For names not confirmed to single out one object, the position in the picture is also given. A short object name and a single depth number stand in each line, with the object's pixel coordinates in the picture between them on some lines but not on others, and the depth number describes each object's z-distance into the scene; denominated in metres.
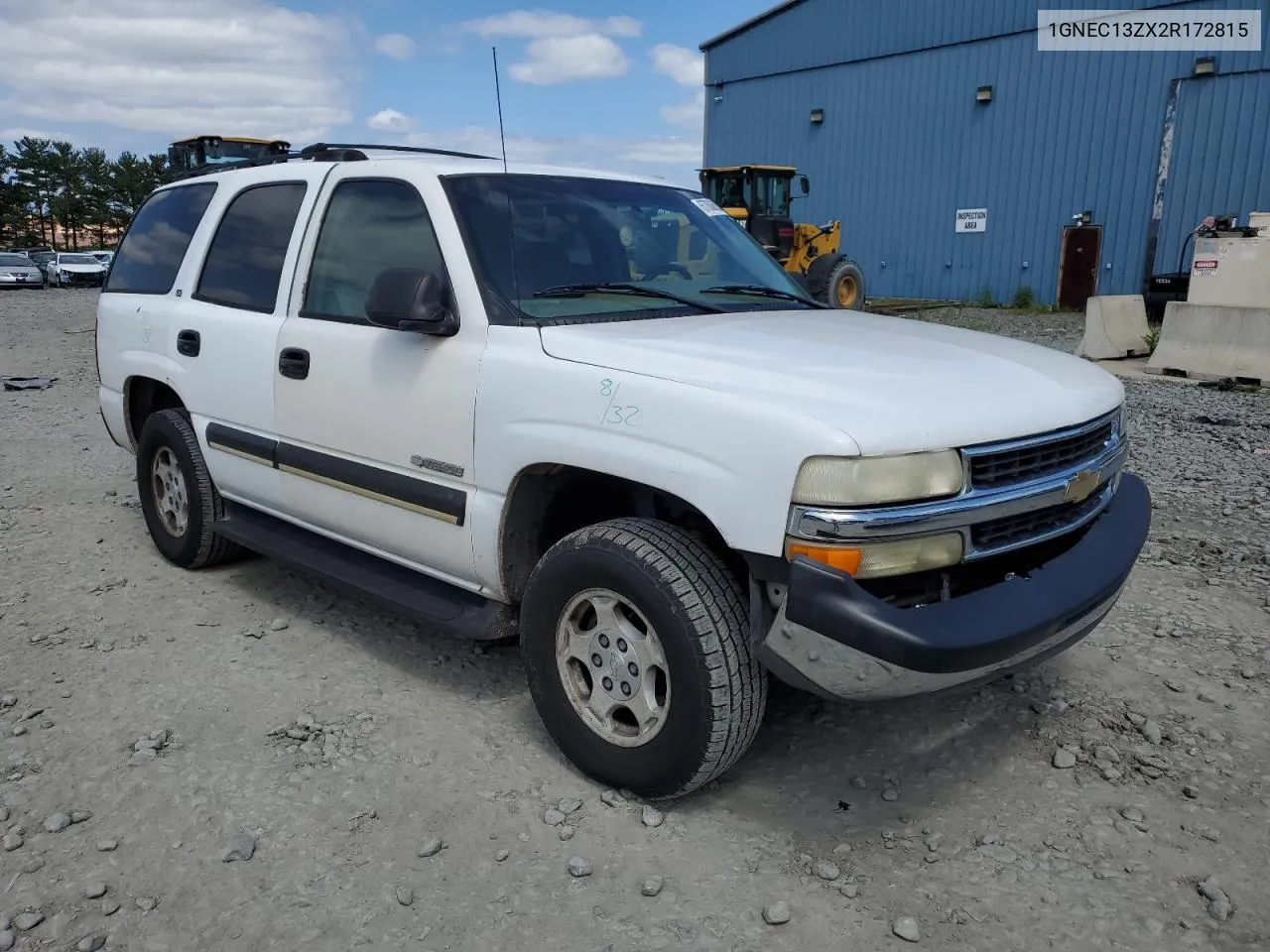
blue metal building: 18.69
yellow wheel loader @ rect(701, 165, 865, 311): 18.33
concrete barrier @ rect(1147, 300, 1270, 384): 9.76
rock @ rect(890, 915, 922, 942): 2.30
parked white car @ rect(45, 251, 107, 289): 33.38
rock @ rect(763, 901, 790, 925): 2.36
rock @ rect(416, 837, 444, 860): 2.62
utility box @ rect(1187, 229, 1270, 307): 11.01
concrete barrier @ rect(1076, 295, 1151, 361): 11.59
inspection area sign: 22.38
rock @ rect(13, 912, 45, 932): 2.34
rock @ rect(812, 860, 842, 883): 2.54
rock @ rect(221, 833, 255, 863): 2.60
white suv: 2.36
